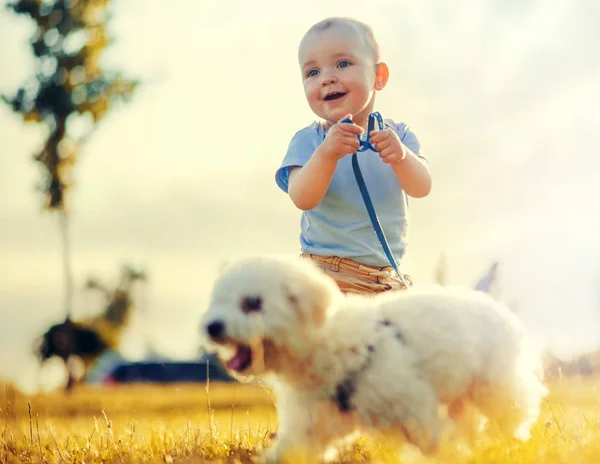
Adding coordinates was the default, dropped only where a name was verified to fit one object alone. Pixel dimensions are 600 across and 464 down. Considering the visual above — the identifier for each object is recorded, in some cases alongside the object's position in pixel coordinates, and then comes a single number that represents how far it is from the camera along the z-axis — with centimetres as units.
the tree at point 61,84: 1944
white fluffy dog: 354
